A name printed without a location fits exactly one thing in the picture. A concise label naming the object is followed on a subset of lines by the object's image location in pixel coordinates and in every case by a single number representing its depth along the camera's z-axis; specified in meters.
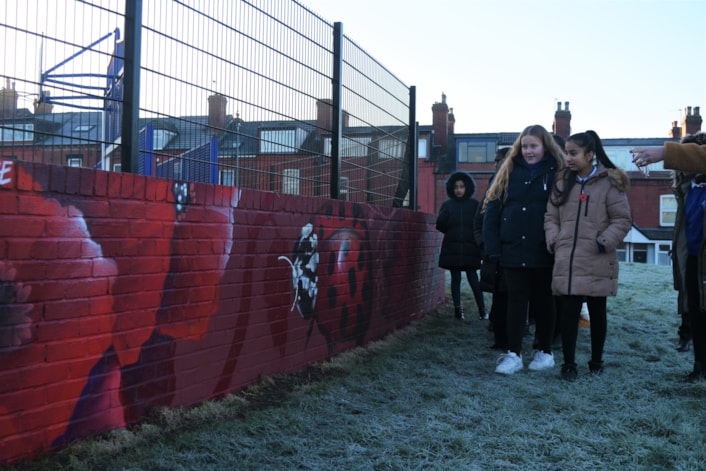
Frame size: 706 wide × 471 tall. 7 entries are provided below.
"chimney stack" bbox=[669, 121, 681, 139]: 38.38
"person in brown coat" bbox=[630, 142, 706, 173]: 3.78
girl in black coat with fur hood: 6.74
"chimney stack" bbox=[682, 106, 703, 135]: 35.53
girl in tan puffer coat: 4.24
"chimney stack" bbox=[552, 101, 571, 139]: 36.62
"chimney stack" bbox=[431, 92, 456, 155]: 37.25
